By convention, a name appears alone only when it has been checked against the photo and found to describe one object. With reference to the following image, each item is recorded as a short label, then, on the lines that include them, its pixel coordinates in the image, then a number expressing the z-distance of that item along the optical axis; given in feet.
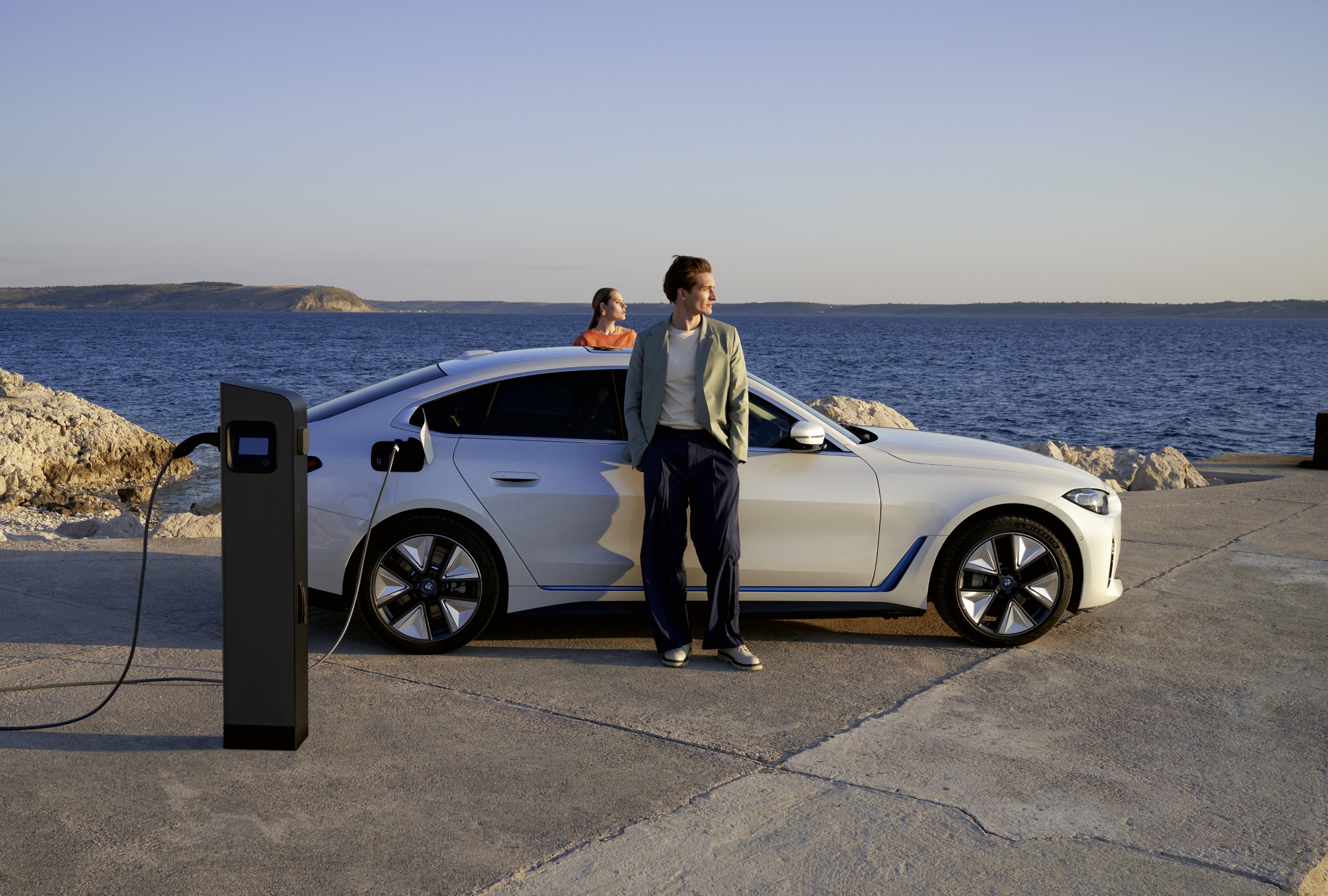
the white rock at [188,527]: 31.81
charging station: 13.03
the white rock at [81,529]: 37.04
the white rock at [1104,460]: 51.44
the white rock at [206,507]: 49.26
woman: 25.20
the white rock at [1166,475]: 47.60
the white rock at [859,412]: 55.47
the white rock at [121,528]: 36.63
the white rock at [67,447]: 55.67
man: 17.15
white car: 17.71
